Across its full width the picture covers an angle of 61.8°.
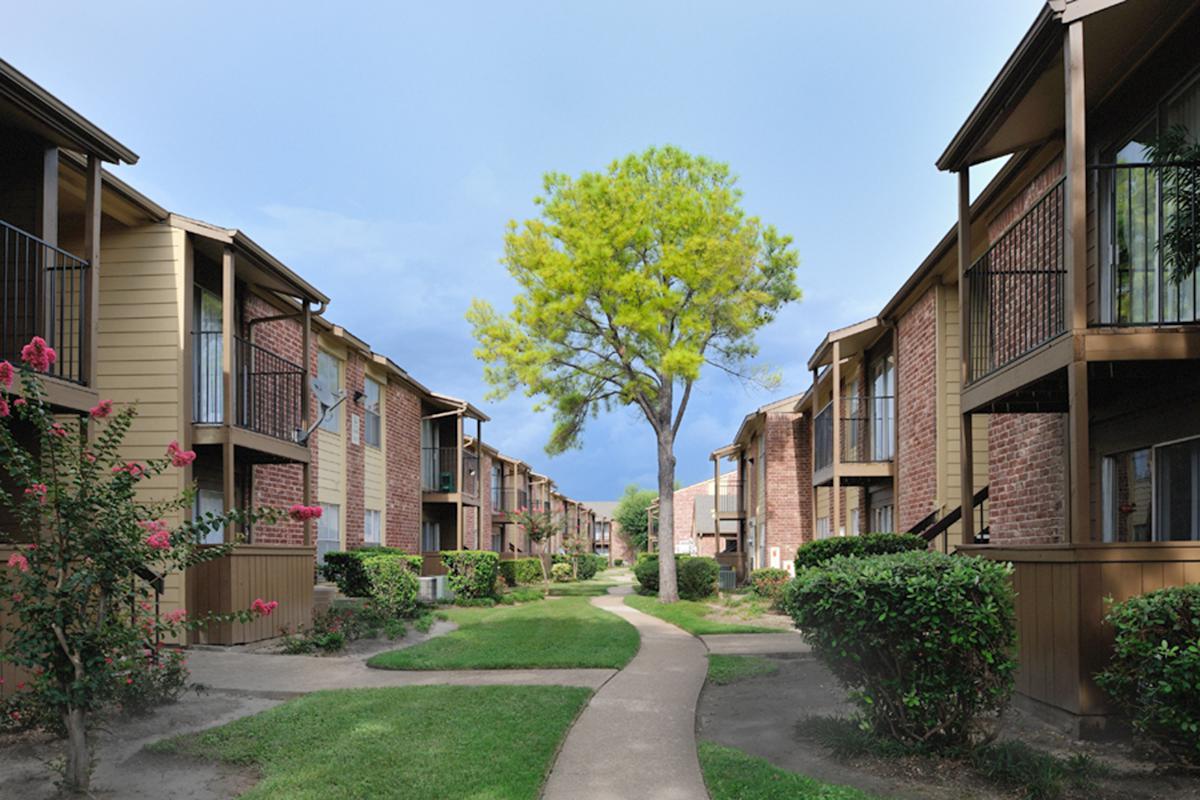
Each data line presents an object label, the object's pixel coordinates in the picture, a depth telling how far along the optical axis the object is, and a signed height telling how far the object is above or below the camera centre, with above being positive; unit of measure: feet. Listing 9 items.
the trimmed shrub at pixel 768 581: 82.93 -10.40
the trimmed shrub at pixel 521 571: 107.34 -12.86
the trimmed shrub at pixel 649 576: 104.22 -12.46
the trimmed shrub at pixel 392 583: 59.57 -7.55
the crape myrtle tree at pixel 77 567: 19.04 -2.17
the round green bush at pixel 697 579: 90.12 -10.89
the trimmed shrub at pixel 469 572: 82.64 -9.51
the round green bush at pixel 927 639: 21.44 -3.92
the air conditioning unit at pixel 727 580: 109.19 -13.35
